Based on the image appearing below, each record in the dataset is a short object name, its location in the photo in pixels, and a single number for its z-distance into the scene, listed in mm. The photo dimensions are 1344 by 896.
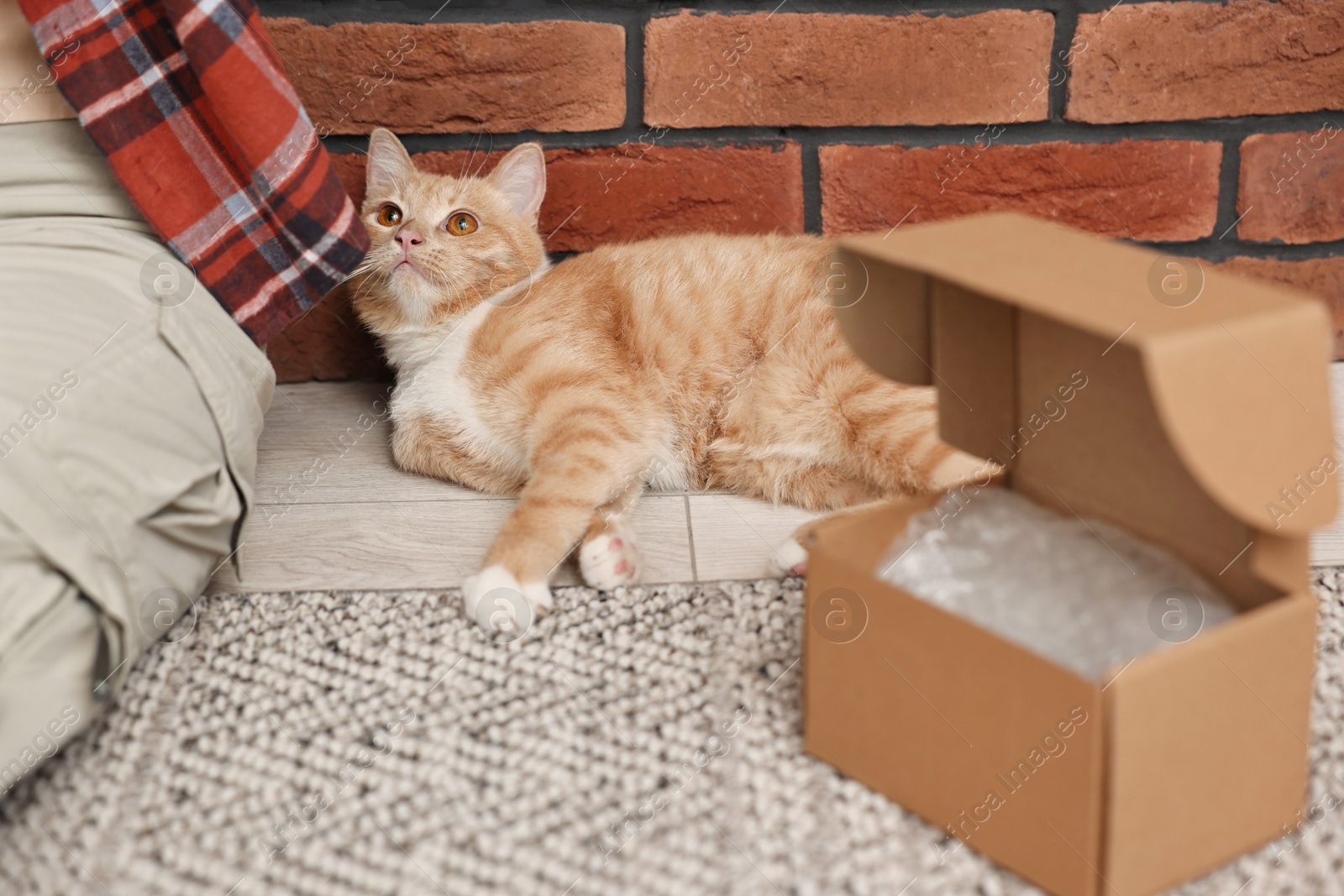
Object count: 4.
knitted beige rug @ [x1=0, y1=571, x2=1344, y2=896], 786
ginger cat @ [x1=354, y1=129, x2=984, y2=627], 1310
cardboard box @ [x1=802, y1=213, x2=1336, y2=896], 642
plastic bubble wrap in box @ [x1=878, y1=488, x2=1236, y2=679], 763
